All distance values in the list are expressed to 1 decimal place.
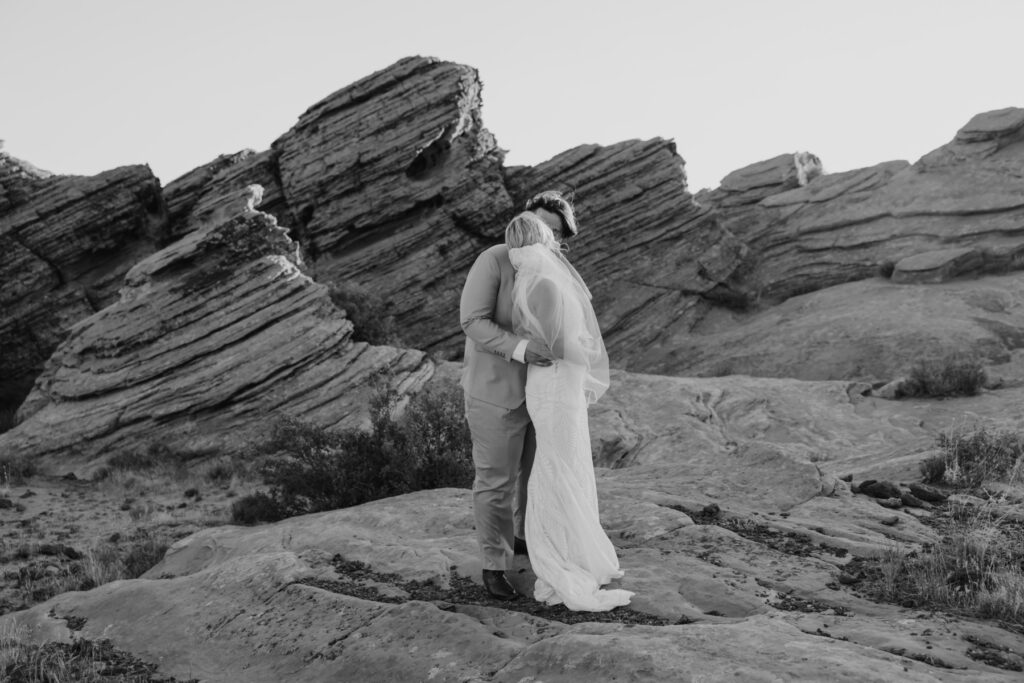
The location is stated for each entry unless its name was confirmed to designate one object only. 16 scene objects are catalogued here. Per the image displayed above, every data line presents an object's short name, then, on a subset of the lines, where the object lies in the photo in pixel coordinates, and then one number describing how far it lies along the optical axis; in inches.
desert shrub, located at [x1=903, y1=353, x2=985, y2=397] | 630.5
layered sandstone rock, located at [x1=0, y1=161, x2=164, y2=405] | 1093.8
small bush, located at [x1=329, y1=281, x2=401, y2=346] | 897.5
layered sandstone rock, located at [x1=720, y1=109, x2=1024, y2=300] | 1096.8
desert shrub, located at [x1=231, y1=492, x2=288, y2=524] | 464.8
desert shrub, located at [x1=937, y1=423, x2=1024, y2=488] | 346.0
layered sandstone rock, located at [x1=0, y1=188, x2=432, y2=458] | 745.0
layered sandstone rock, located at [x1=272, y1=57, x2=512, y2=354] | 1143.6
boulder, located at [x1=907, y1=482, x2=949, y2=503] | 322.0
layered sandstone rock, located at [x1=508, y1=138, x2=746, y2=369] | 1183.6
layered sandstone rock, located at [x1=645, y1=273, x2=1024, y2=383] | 848.9
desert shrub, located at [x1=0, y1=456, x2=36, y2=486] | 671.1
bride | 237.3
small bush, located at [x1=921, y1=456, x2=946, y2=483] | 356.5
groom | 242.4
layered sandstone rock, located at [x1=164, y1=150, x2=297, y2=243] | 1162.6
